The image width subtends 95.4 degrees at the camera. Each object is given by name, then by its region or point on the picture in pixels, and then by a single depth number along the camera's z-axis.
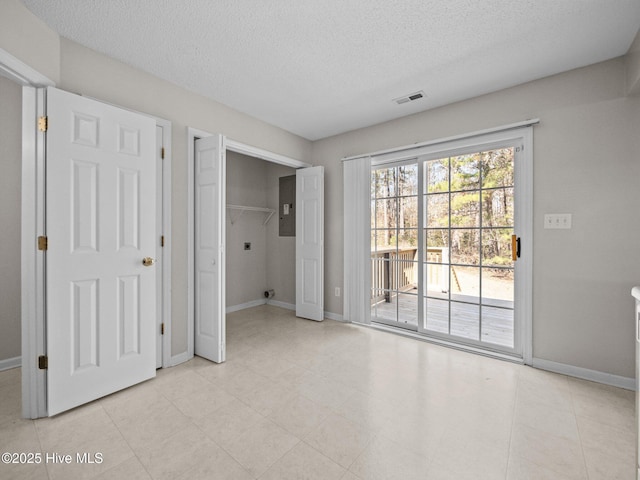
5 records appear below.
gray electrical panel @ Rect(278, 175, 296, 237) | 4.67
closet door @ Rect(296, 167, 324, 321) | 3.94
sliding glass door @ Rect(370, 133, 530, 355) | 2.85
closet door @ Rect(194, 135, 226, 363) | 2.65
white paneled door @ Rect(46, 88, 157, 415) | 1.88
